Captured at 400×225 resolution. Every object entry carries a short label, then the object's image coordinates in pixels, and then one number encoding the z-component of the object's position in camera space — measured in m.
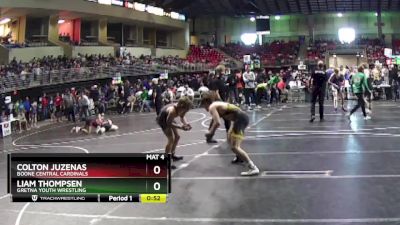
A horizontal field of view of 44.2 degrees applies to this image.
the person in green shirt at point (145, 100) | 28.03
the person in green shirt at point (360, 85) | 15.60
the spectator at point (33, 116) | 24.48
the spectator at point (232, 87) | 20.79
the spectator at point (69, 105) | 24.98
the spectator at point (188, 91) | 25.45
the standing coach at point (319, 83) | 15.65
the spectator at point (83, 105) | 24.81
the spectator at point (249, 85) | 21.27
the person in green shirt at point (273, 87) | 25.62
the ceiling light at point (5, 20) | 38.02
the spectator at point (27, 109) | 23.83
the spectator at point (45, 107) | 26.48
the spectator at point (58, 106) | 26.23
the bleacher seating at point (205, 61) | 48.12
